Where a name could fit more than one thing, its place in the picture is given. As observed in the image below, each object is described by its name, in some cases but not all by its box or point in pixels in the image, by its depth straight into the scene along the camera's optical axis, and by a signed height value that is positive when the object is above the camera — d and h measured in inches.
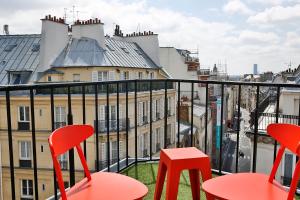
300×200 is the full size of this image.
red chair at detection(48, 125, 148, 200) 63.3 -24.8
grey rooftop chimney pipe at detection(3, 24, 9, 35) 963.3 +168.9
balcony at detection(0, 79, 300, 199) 94.0 -82.6
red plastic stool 74.0 -22.3
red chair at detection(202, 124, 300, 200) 66.1 -24.9
